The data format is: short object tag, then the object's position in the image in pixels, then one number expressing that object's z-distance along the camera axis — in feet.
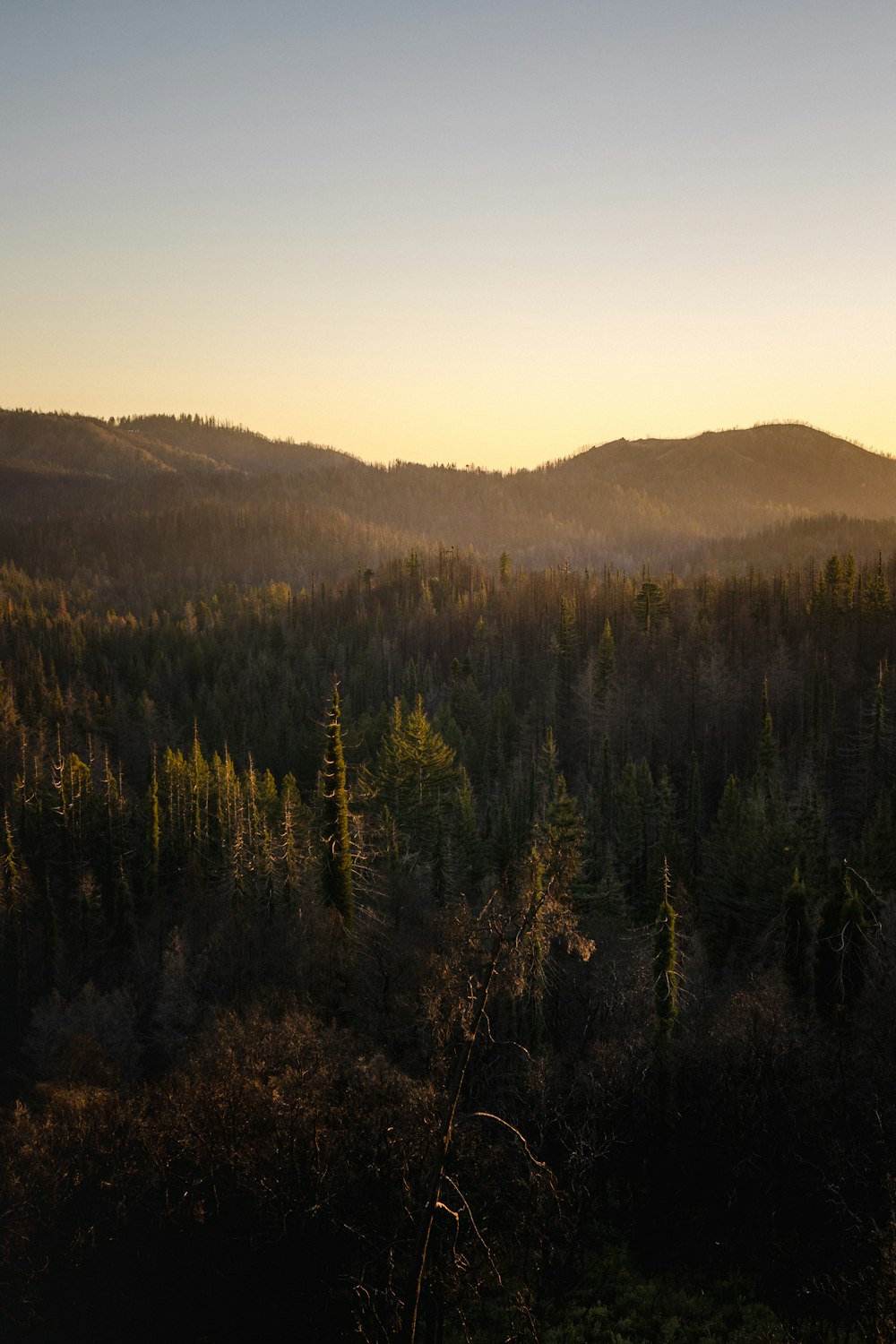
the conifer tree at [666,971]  101.65
